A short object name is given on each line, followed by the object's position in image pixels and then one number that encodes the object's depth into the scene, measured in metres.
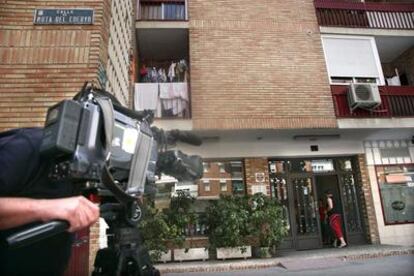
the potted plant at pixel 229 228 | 8.54
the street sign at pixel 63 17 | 5.06
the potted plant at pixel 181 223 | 8.57
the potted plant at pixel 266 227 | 8.78
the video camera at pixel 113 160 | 1.16
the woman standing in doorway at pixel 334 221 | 10.02
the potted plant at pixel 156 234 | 8.37
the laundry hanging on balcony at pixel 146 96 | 9.61
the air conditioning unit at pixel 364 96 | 9.91
